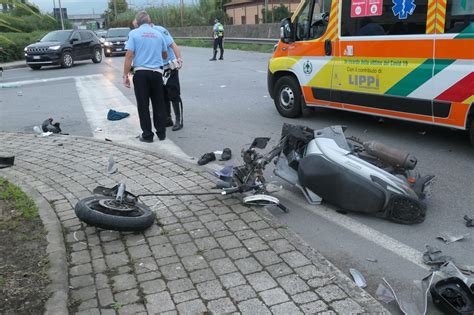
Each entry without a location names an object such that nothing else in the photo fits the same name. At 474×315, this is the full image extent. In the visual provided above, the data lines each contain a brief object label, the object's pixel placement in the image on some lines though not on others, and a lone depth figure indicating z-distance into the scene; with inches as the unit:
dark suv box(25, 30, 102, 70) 830.5
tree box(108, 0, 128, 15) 3782.7
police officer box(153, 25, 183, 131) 310.3
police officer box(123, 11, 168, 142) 279.4
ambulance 230.2
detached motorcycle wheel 157.0
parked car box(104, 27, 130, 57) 1135.6
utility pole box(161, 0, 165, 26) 2670.0
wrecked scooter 169.3
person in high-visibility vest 910.9
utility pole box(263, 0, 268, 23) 1549.1
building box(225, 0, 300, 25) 2200.4
